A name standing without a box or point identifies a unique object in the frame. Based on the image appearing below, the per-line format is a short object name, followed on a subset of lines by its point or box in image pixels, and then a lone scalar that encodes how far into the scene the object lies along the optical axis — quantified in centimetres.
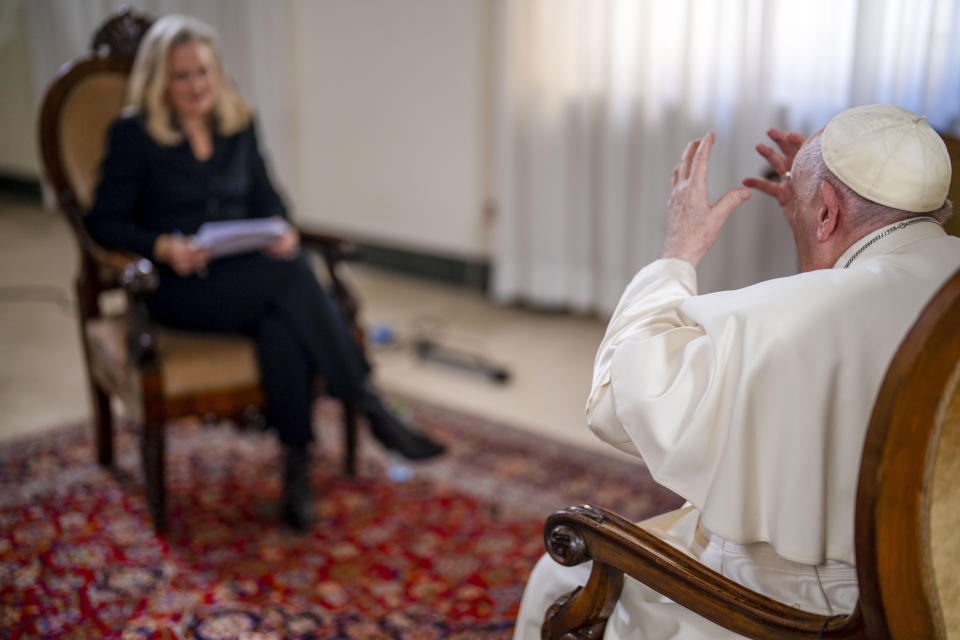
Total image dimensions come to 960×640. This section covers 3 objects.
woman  243
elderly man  99
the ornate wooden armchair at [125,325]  228
